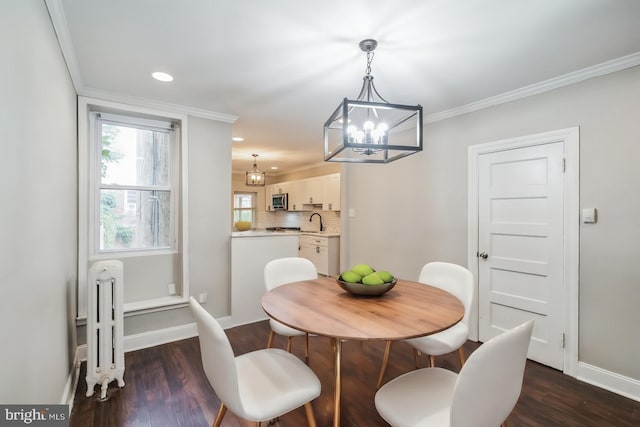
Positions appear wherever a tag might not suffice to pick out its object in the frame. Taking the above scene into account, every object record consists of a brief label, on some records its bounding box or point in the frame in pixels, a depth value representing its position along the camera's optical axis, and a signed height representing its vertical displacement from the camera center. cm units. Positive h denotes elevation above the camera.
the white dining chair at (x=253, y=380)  122 -80
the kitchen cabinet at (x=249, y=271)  343 -68
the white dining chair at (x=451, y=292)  191 -61
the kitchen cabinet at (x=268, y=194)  806 +50
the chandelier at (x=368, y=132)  157 +46
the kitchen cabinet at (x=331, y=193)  571 +37
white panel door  249 -29
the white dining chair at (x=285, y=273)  229 -51
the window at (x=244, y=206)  833 +16
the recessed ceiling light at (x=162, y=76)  236 +107
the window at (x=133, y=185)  287 +27
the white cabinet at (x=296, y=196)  675 +37
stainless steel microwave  732 +25
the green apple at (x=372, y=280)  182 -41
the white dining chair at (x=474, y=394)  103 -68
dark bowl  180 -46
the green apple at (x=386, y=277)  187 -40
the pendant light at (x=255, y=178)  589 +66
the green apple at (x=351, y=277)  189 -41
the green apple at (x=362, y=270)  195 -38
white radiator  213 -82
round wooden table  134 -52
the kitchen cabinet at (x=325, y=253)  566 -79
